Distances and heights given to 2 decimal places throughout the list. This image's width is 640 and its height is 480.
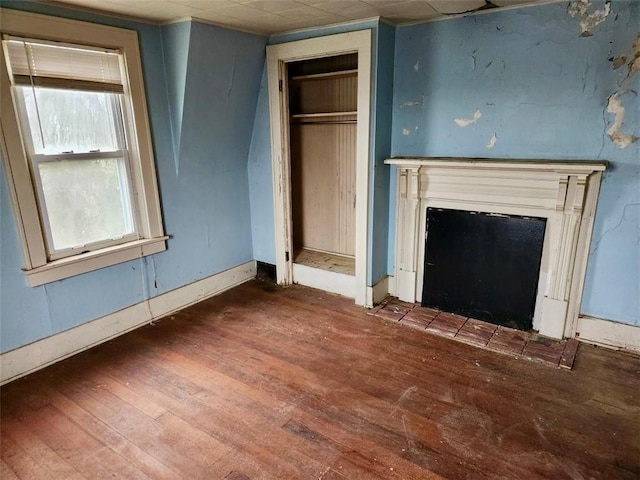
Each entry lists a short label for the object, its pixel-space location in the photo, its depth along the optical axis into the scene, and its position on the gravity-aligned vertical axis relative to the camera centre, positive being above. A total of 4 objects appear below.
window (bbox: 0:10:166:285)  2.45 +0.01
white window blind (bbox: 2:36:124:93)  2.41 +0.52
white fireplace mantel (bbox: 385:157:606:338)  2.77 -0.45
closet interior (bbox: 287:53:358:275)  4.03 -0.17
